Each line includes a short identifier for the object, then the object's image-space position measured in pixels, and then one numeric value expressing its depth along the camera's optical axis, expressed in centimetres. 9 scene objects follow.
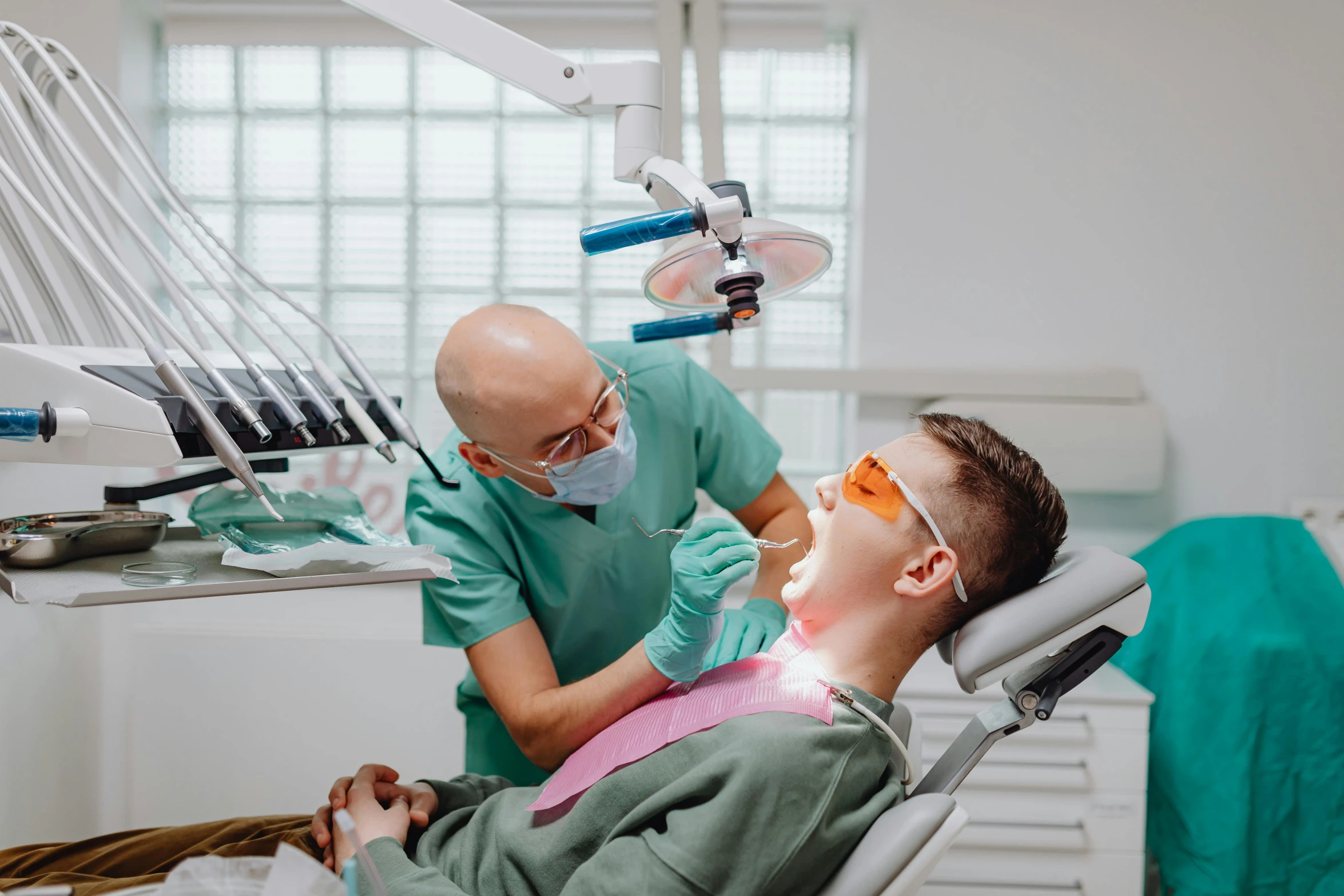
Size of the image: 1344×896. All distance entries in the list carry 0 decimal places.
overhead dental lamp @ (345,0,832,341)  90
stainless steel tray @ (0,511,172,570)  94
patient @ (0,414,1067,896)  90
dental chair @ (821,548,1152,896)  91
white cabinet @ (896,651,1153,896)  184
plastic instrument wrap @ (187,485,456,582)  90
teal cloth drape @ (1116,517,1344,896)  176
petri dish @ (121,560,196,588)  85
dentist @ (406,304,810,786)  114
